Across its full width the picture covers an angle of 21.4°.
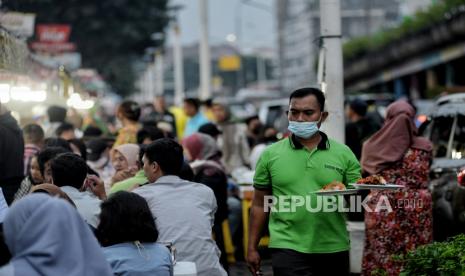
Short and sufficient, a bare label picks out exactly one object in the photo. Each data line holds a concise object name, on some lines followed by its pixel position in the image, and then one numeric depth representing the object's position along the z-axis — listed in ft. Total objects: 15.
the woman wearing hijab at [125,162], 36.04
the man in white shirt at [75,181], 26.32
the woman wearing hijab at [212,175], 39.60
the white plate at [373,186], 25.26
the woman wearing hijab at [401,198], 35.09
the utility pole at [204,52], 116.67
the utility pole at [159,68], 208.44
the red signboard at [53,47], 104.32
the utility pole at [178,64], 167.43
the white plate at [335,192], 24.86
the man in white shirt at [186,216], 25.54
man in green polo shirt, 25.66
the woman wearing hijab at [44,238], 17.21
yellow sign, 347.77
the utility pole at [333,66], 36.86
